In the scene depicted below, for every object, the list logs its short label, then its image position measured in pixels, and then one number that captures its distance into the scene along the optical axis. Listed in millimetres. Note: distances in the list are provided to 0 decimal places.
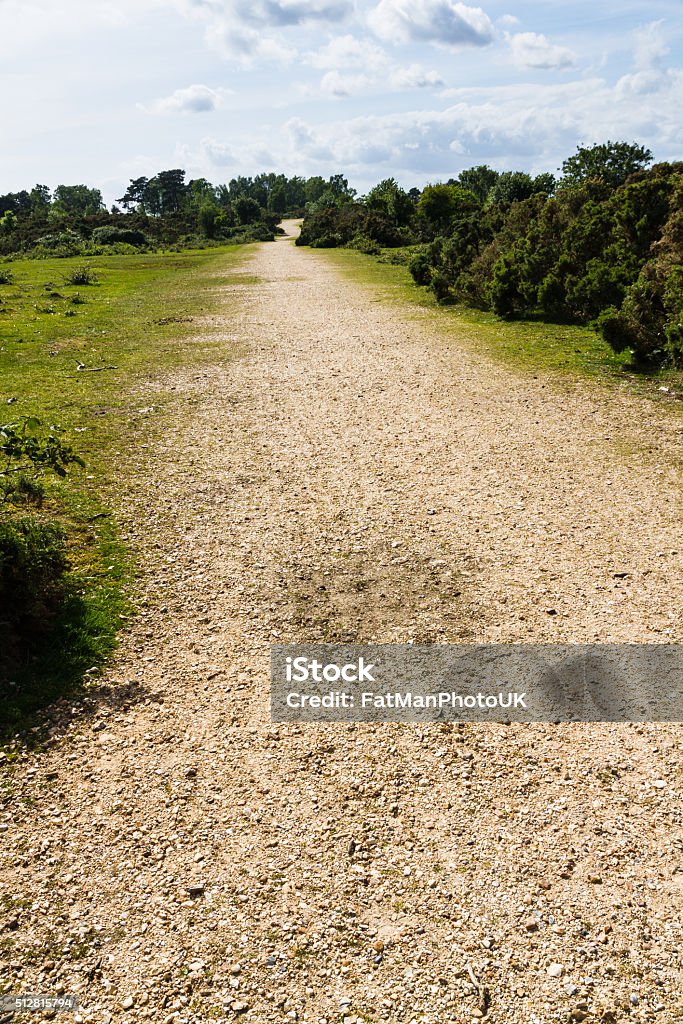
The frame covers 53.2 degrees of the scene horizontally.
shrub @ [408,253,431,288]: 25312
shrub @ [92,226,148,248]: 62309
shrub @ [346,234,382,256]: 43844
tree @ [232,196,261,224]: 88938
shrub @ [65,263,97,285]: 31422
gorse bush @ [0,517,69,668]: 5434
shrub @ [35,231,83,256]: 52906
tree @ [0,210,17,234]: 67375
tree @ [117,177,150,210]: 147500
